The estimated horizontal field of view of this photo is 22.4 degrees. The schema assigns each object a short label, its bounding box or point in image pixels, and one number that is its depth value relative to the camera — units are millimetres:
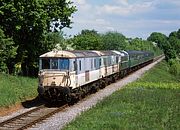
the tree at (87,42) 80531
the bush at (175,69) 94544
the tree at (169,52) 141900
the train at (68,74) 27141
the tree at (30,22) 35312
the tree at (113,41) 102700
